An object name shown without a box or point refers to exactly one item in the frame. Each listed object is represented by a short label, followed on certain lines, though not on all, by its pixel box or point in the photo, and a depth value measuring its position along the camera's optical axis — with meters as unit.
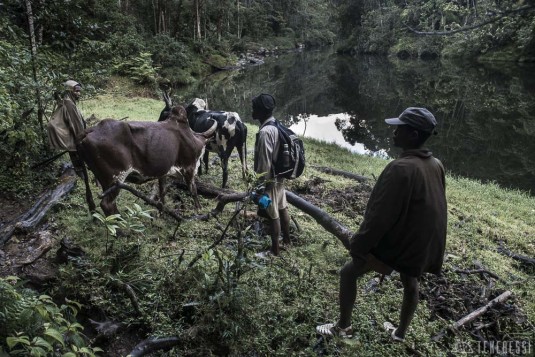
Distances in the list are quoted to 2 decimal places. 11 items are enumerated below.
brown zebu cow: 4.41
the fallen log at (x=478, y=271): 4.82
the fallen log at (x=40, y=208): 4.38
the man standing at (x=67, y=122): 4.93
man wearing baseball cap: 2.85
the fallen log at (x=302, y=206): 4.77
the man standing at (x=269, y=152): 4.26
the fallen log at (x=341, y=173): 8.65
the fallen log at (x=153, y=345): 3.03
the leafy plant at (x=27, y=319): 2.30
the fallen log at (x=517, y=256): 5.75
